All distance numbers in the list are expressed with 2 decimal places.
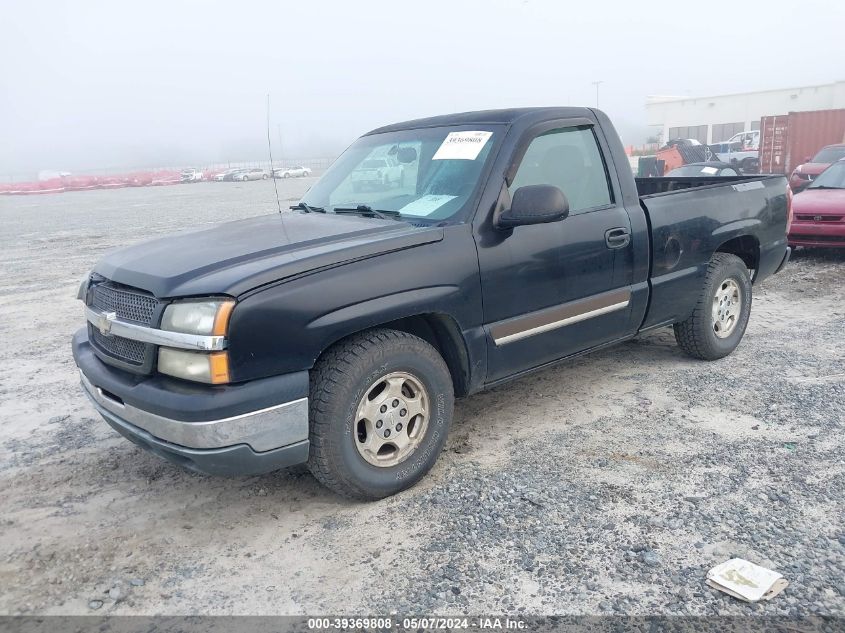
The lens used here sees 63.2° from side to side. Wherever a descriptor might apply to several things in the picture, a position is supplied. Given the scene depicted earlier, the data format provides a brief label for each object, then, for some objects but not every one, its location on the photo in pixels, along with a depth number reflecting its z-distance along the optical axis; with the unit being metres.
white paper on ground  2.62
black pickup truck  2.92
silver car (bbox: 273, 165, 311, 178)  54.06
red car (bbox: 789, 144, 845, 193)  15.60
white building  53.09
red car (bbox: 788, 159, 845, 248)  9.01
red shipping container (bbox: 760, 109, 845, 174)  23.62
